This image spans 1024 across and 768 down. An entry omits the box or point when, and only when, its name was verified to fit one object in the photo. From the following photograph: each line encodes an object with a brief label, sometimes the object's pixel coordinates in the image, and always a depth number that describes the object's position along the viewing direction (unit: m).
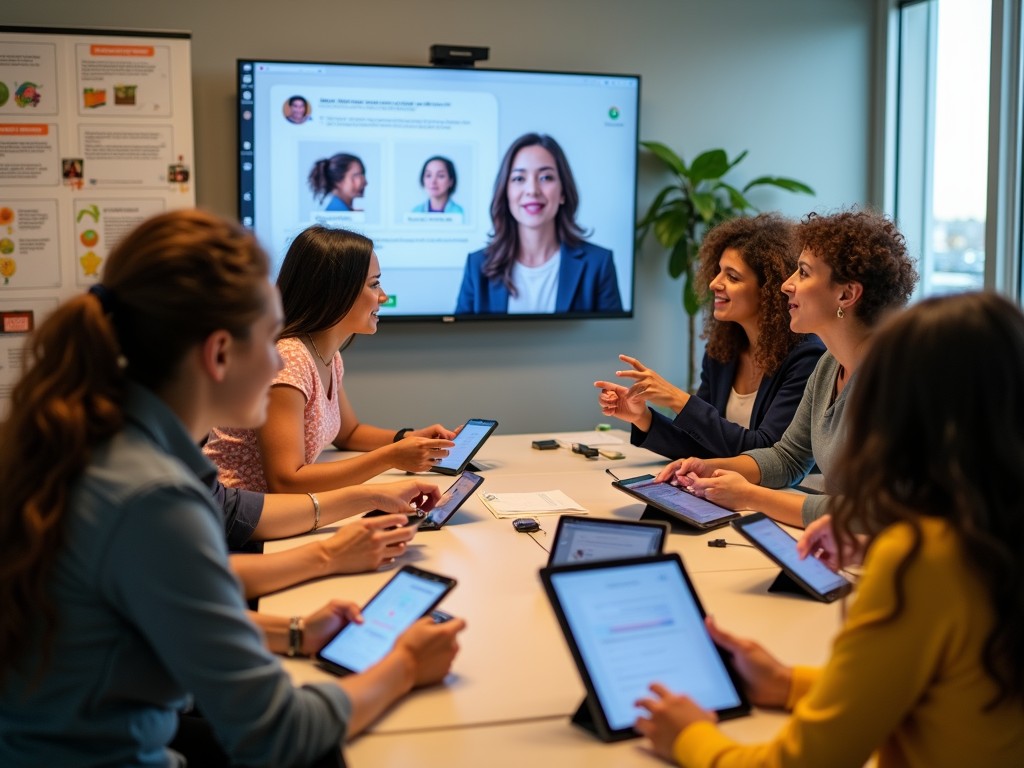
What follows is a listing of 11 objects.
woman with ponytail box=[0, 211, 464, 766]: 1.10
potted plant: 4.70
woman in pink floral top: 2.43
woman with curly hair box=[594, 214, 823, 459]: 2.95
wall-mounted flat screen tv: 4.33
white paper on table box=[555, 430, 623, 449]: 3.45
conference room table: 1.30
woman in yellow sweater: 1.07
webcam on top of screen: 4.38
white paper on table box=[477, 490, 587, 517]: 2.48
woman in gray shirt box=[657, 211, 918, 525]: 2.59
